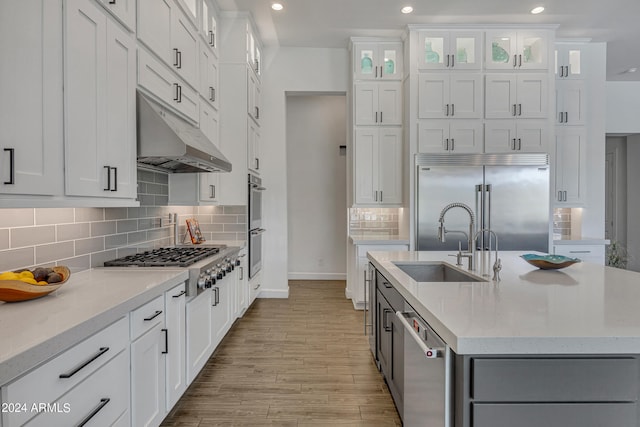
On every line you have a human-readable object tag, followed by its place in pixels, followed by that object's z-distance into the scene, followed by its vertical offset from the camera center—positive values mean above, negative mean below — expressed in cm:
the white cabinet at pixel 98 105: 152 +51
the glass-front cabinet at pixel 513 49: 419 +189
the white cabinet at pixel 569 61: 450 +189
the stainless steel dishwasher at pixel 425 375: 116 -61
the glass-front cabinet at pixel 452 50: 419 +189
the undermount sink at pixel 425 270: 249 -41
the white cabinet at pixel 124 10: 178 +104
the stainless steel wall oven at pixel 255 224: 398 -16
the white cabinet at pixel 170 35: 215 +119
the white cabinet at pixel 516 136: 422 +88
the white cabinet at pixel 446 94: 420 +137
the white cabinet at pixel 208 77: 317 +126
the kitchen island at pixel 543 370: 104 -48
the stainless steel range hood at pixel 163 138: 210 +44
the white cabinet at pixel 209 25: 325 +178
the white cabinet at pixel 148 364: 159 -73
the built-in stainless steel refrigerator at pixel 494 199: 413 +14
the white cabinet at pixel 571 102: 448 +136
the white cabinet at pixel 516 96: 420 +135
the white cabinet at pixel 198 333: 224 -82
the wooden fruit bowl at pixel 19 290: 133 -30
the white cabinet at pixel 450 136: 422 +88
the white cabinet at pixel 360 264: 421 -64
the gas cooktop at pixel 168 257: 224 -32
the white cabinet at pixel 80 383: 98 -55
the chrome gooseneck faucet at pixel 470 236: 214 -14
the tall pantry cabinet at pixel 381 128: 452 +105
